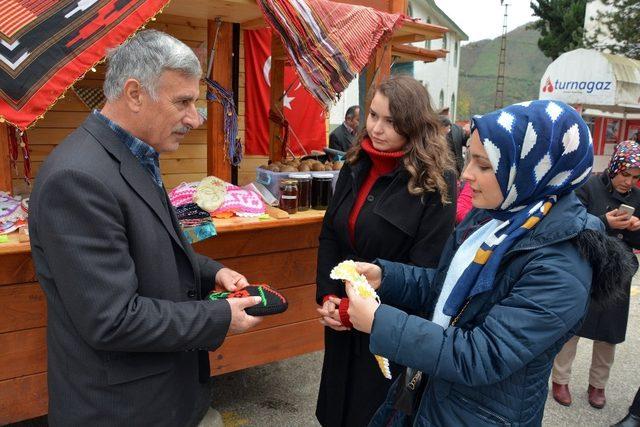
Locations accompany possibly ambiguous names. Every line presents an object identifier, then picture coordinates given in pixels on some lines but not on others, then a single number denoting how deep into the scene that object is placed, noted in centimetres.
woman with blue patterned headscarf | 136
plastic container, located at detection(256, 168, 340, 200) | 335
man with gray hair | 137
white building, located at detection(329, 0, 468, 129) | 3198
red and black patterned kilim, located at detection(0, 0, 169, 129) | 226
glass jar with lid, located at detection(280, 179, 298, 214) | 323
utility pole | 4641
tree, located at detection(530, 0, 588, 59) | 1827
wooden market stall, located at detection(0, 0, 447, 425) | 254
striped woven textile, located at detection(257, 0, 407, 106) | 296
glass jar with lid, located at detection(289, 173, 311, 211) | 333
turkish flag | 526
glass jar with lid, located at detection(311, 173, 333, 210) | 341
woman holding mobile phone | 352
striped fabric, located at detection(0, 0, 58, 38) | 225
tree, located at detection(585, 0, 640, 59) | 1191
